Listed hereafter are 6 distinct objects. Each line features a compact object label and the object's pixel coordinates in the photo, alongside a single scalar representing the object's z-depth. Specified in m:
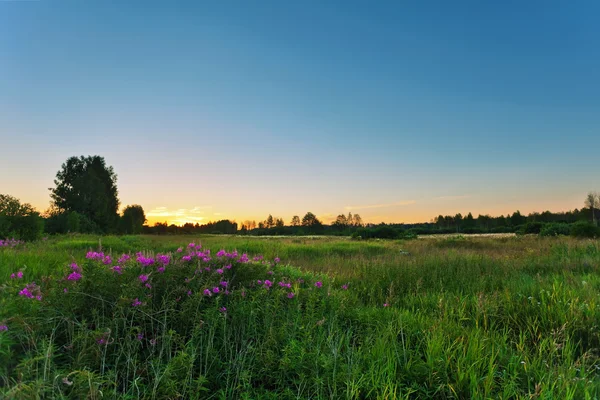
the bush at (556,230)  29.06
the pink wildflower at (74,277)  3.18
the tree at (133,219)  59.47
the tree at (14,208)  19.03
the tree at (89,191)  48.84
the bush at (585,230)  23.56
